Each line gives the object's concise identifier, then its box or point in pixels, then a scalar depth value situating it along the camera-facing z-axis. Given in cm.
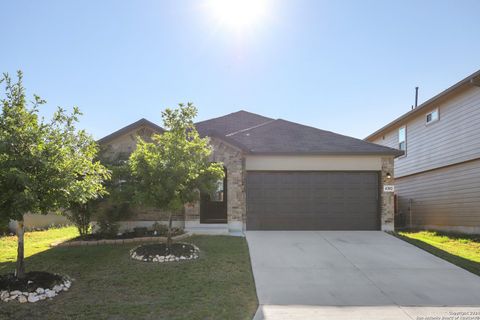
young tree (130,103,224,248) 910
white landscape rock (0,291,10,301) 645
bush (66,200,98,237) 1178
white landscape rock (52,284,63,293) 683
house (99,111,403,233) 1352
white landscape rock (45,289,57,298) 661
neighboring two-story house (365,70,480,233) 1431
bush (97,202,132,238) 1202
